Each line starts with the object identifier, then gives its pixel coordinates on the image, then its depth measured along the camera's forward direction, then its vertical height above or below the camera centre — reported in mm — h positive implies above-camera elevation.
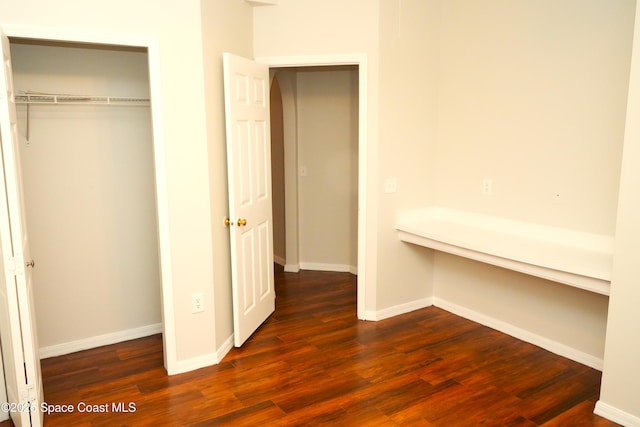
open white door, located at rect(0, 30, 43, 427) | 2309 -644
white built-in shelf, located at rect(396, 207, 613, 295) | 2848 -716
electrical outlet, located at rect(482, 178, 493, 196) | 3836 -377
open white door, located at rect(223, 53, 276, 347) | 3369 -363
